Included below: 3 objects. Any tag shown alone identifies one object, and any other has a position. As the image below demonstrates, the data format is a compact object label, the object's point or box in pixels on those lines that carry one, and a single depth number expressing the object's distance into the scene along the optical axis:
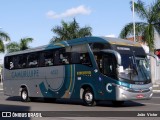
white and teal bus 17.50
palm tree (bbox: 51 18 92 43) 49.91
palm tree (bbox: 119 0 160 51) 38.34
